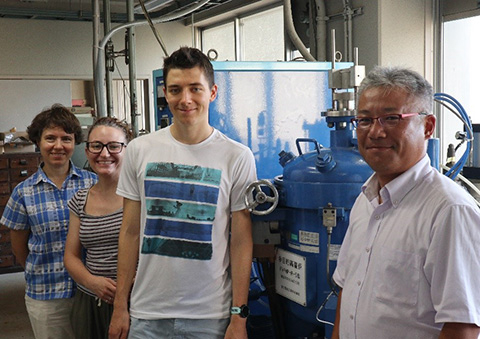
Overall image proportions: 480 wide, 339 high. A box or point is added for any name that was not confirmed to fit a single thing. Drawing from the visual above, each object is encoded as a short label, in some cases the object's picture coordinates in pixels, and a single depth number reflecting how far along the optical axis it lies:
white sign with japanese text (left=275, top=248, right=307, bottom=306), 1.69
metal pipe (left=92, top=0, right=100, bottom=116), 4.03
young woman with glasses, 1.78
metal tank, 1.63
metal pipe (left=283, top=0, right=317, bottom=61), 3.43
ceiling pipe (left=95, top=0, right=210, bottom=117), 4.01
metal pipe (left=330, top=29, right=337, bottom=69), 1.86
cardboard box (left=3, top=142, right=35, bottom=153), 4.78
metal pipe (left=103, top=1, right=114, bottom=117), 4.39
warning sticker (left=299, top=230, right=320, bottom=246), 1.69
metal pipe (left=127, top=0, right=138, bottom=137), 4.10
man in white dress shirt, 0.95
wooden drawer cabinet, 4.67
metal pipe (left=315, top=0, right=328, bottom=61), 3.86
